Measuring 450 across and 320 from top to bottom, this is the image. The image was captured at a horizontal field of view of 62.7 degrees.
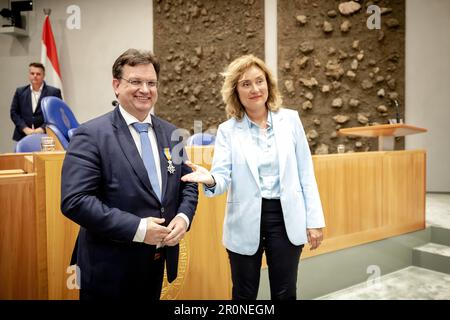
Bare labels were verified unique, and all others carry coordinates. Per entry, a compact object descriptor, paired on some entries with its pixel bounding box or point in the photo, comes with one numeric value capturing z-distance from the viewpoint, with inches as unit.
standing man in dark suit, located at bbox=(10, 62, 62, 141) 173.0
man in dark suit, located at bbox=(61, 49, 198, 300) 42.4
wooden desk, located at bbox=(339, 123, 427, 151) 121.7
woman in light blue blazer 55.6
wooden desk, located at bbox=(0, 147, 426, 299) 66.1
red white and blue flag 206.1
